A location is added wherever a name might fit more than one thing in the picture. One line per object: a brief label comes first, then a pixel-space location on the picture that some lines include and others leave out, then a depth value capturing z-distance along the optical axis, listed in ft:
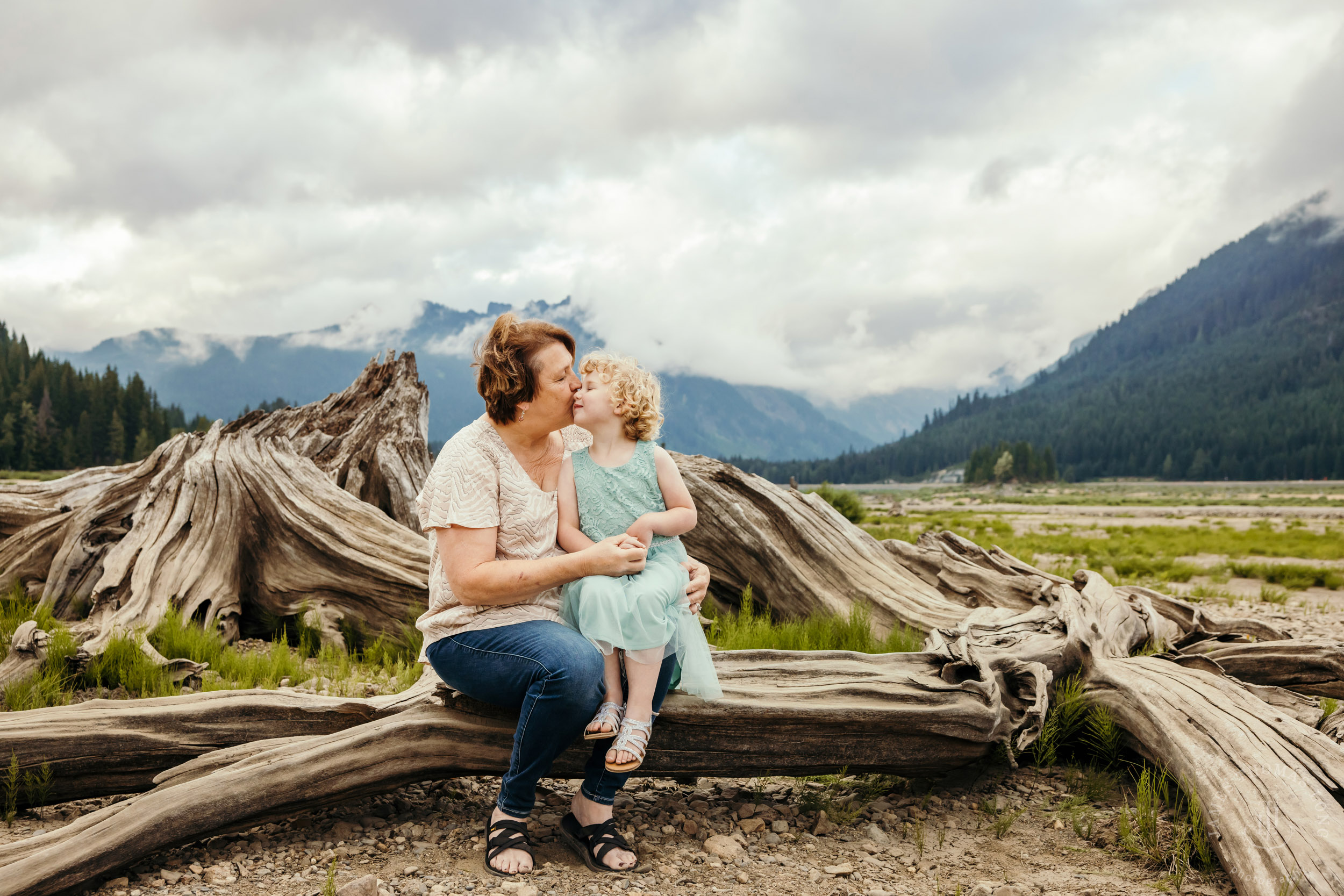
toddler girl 11.87
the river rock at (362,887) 10.36
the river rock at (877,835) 12.83
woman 11.64
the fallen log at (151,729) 13.47
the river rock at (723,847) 12.30
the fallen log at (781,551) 23.86
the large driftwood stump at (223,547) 25.02
